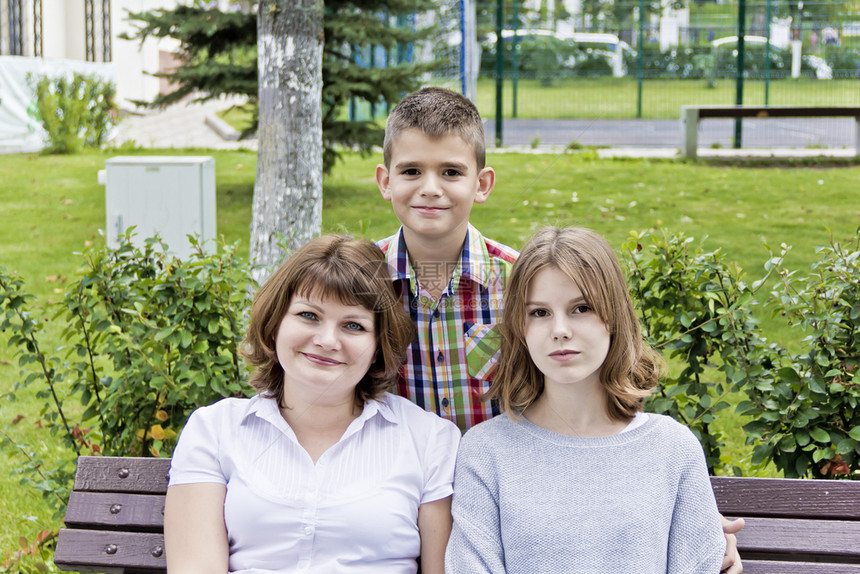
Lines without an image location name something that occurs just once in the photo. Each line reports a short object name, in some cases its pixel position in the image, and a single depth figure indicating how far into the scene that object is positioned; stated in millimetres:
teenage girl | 2154
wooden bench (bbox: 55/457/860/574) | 2363
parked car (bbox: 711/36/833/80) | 14758
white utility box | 6375
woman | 2209
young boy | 2416
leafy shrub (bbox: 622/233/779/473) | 2789
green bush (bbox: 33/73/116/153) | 13672
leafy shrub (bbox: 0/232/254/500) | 2945
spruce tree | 8125
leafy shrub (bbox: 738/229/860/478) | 2688
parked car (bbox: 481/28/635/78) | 12312
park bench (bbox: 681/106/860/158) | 11211
